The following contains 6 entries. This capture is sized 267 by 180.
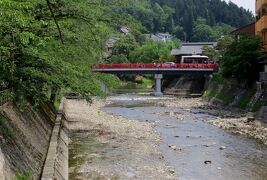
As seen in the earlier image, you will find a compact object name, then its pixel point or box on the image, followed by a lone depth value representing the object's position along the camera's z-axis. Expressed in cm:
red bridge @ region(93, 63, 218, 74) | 5672
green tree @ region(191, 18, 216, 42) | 14238
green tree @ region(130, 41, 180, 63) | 7888
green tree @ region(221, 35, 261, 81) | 3619
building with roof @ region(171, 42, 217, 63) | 7936
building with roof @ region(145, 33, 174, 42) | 13438
